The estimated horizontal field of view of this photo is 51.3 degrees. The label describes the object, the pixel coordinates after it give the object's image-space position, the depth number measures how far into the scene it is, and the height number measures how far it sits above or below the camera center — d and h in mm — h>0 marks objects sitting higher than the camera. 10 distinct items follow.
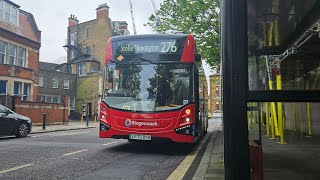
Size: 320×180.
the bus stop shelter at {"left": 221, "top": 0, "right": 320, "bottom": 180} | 1370 +276
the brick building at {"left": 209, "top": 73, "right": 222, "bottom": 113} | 67975 +371
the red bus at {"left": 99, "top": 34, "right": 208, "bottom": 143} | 8578 +518
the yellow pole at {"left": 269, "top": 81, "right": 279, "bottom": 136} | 10164 -217
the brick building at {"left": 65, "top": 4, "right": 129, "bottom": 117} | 44156 +8762
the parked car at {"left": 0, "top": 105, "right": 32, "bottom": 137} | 12984 -628
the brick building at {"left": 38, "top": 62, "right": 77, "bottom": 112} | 40906 +2963
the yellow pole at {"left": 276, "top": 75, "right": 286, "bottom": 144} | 9709 -418
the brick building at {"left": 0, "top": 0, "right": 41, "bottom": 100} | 26656 +4931
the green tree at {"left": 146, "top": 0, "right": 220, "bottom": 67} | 14922 +3969
